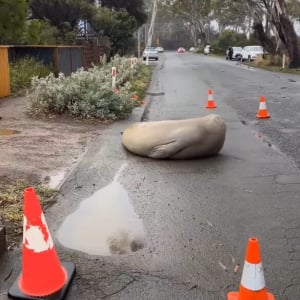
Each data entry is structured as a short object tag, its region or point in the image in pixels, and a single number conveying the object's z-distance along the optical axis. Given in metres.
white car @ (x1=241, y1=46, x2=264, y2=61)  35.27
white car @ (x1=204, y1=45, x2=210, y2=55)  58.30
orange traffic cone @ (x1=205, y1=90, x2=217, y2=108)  10.11
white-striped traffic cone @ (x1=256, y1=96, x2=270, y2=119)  8.59
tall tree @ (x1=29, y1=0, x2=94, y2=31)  24.54
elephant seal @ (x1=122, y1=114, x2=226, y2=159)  5.50
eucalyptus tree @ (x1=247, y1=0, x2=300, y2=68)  23.28
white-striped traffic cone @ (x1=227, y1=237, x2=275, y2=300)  2.27
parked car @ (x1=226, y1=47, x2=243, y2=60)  39.29
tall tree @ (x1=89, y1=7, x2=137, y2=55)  26.50
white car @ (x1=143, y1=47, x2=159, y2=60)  40.25
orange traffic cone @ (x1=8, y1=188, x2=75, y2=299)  2.50
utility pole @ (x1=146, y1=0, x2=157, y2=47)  56.80
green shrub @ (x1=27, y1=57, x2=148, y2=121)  8.16
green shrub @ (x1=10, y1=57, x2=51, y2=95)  11.84
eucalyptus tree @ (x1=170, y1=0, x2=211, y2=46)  47.92
